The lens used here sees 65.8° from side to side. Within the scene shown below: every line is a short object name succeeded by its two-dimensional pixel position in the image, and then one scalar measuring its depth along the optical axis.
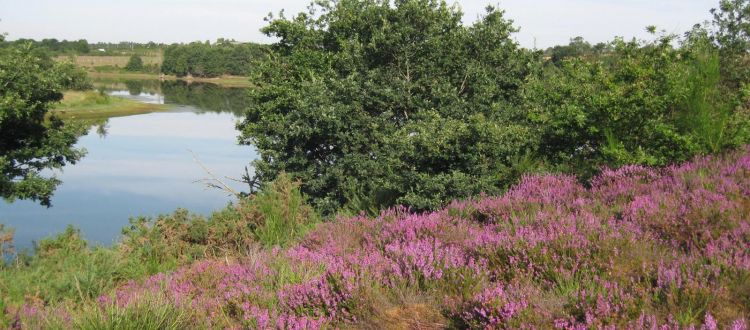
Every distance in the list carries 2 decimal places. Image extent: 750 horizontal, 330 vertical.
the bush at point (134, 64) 185.38
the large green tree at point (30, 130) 22.69
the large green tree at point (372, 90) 16.94
